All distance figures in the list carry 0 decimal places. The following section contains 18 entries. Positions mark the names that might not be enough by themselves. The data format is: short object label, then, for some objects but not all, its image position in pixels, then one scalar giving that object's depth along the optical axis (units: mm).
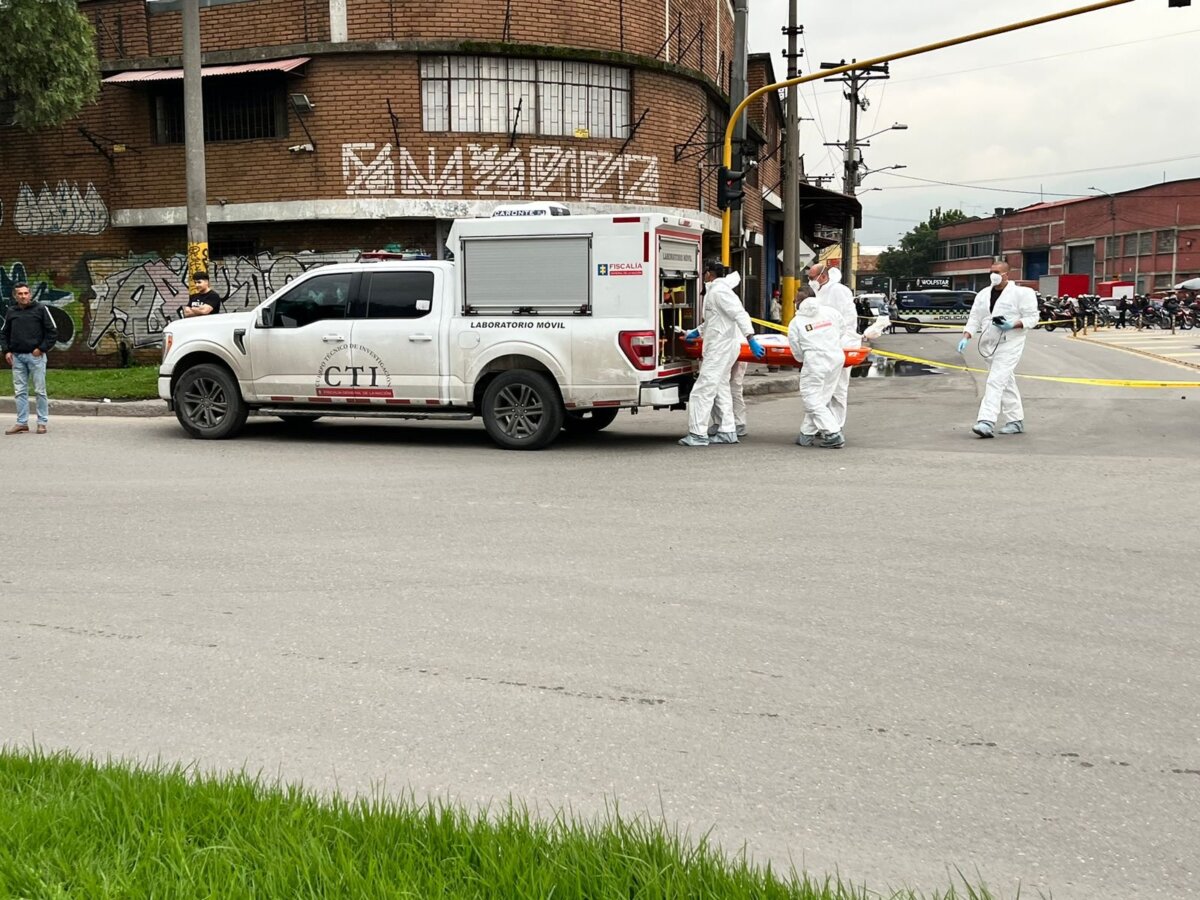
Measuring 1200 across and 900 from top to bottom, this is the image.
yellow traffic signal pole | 14875
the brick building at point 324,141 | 20844
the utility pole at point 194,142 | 16953
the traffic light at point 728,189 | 18469
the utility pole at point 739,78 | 19672
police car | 67125
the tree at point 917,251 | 137500
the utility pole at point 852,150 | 47625
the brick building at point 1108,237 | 84188
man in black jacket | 13570
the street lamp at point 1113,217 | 90875
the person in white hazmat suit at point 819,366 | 12461
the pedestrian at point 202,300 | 15000
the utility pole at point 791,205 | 22875
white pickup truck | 12070
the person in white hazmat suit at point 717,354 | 12578
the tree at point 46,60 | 18719
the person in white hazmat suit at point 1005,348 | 13133
